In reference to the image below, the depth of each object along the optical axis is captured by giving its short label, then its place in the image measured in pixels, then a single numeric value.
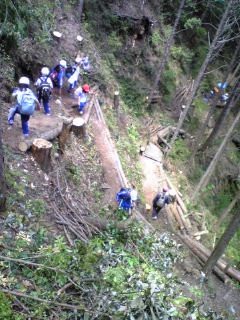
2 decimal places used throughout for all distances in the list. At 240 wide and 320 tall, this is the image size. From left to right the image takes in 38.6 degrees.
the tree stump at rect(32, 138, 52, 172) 8.84
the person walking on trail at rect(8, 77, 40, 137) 8.65
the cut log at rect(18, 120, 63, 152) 8.86
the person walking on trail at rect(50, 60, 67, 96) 12.55
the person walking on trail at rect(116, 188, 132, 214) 10.23
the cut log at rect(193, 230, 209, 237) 14.78
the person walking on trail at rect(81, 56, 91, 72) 16.66
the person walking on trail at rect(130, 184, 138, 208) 10.48
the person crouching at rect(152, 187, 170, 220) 12.93
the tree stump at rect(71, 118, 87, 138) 11.98
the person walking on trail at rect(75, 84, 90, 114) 13.11
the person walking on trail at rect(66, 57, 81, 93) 13.94
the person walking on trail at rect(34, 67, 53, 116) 10.34
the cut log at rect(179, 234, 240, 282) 12.94
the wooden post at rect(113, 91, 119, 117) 17.50
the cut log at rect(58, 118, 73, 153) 10.76
